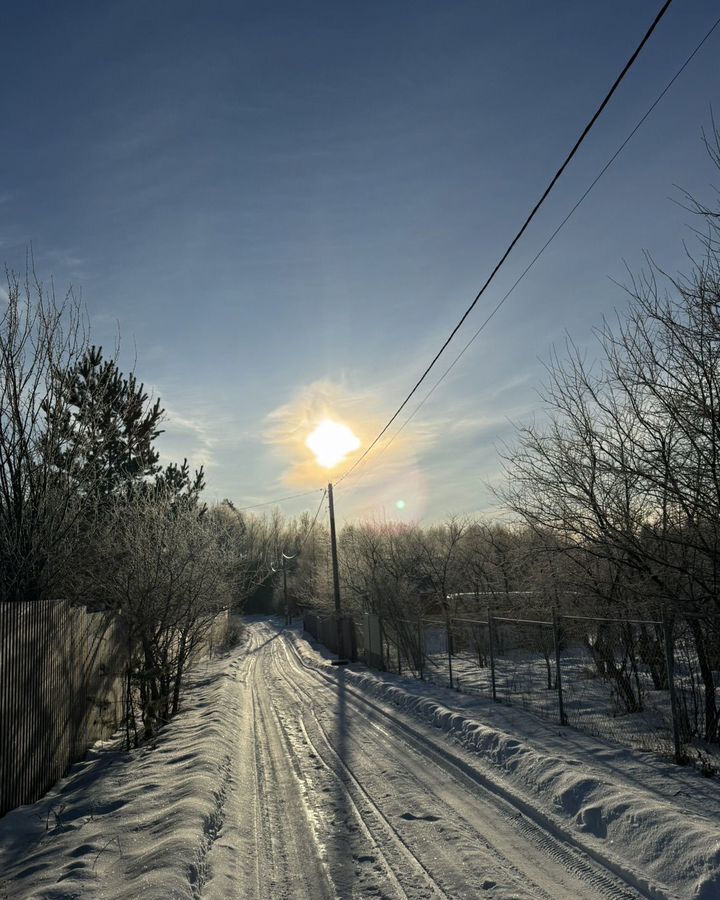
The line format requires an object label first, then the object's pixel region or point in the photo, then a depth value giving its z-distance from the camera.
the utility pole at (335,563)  29.83
